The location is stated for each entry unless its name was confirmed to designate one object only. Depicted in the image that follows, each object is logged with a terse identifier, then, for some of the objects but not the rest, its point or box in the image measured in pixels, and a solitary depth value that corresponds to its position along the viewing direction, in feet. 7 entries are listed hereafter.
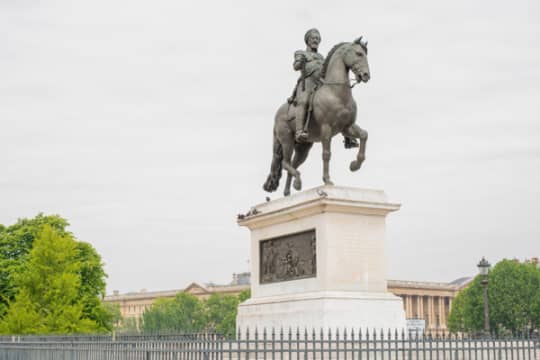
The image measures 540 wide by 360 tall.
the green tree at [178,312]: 325.21
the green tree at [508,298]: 241.76
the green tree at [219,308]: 358.84
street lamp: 86.30
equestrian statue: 53.83
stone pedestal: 50.29
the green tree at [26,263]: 154.81
